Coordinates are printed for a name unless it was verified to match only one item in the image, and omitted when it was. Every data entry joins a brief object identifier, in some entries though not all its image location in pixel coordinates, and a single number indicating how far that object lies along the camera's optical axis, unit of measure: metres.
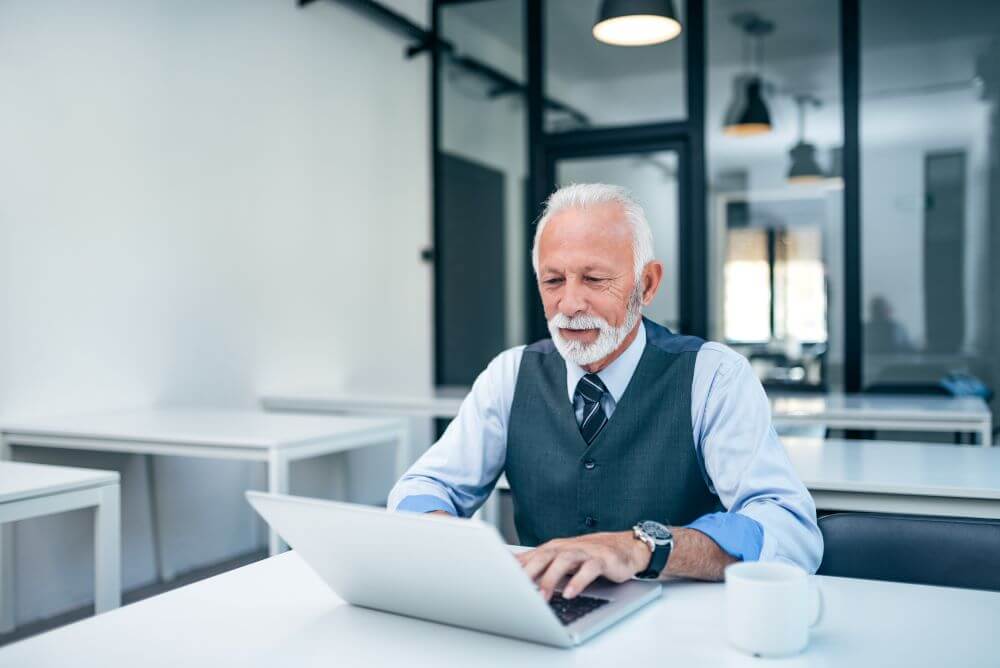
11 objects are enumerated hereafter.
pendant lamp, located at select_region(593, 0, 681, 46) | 3.39
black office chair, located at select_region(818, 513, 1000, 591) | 1.34
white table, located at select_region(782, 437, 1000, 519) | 1.99
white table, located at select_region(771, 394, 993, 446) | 3.32
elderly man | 1.53
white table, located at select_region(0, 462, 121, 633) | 2.12
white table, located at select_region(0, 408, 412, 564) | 2.73
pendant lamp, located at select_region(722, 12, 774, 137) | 4.73
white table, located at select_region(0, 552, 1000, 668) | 0.94
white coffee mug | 0.91
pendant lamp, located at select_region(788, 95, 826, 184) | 4.65
